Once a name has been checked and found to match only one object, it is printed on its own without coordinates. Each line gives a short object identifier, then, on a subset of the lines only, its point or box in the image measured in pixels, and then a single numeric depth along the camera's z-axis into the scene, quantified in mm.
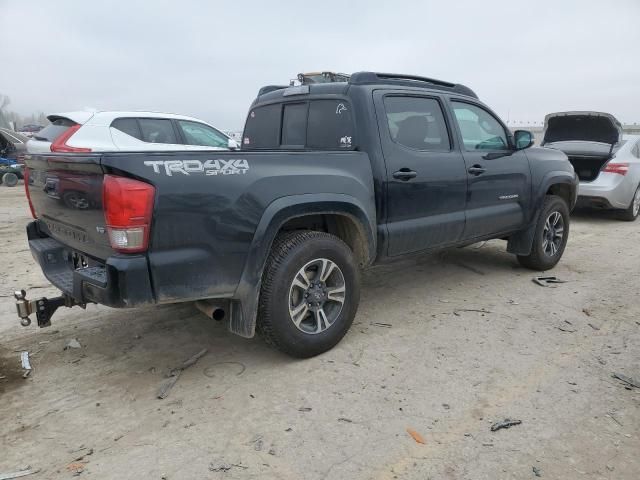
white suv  7230
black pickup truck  2650
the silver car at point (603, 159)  8406
